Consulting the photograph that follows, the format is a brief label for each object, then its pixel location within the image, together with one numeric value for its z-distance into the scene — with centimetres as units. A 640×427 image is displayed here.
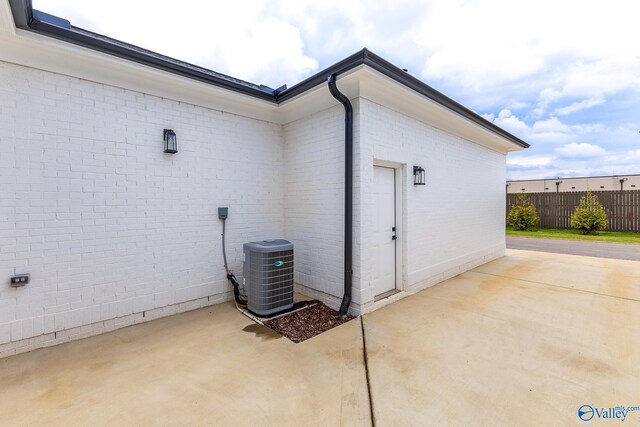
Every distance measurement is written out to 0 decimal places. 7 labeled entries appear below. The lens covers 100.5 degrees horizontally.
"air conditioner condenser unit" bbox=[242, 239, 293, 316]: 376
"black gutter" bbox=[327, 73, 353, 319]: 378
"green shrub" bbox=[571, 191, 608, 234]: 1164
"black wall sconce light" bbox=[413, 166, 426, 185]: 474
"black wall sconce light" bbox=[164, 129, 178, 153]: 367
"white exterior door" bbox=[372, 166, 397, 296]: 428
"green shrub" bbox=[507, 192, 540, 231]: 1352
